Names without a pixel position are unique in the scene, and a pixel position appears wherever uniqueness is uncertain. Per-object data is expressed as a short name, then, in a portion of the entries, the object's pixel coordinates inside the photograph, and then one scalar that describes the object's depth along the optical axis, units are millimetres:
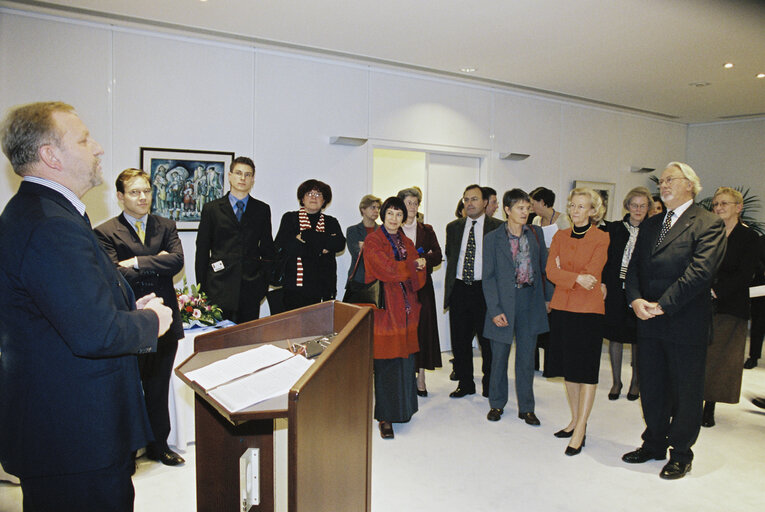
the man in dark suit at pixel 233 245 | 3994
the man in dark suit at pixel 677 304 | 2986
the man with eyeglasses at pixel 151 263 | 3082
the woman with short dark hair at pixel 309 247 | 4398
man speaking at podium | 1352
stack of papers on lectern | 1384
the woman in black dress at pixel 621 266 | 4254
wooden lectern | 1371
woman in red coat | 3514
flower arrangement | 3598
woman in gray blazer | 3871
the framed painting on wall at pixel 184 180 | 4625
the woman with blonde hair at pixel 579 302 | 3365
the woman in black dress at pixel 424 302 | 4488
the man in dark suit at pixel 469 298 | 4508
